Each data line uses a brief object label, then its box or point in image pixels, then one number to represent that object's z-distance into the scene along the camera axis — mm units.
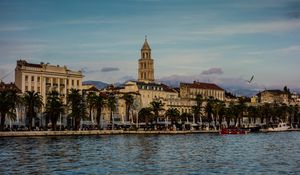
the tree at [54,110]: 137250
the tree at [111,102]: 160750
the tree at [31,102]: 134375
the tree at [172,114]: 188962
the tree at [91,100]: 154875
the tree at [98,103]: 153538
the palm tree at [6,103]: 122994
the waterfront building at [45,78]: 154625
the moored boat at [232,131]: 161625
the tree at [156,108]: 182125
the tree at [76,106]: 145375
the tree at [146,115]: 181125
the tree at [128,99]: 174375
